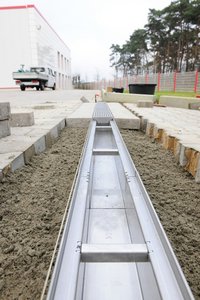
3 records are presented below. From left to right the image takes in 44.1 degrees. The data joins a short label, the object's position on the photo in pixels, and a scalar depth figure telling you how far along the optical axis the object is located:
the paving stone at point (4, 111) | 3.20
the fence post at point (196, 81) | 17.81
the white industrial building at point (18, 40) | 29.62
